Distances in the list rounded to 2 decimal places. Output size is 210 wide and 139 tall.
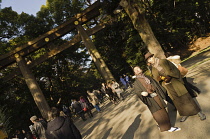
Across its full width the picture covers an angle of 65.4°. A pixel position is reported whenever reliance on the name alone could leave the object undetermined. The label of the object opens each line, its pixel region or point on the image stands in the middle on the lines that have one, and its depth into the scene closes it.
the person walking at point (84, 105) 9.48
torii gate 10.83
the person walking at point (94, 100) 9.86
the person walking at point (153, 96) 3.46
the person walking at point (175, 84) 3.36
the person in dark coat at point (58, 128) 2.89
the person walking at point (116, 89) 9.86
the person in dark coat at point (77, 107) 9.54
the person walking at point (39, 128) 5.26
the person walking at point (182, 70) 3.83
